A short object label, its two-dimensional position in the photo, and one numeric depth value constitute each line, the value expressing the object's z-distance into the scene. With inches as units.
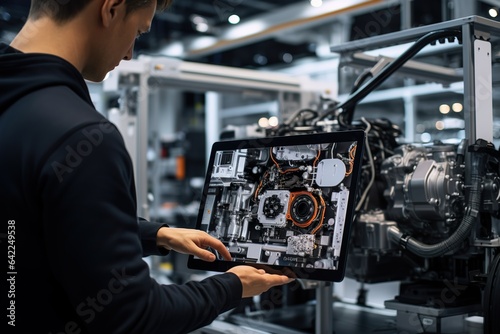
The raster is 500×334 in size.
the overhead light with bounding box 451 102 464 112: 97.1
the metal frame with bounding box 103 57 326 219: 139.7
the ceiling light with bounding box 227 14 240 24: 281.0
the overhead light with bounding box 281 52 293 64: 355.6
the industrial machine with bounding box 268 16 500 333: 76.4
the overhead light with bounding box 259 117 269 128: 133.9
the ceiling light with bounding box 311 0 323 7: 223.2
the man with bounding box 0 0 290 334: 39.2
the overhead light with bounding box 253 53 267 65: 355.9
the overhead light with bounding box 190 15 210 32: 306.8
